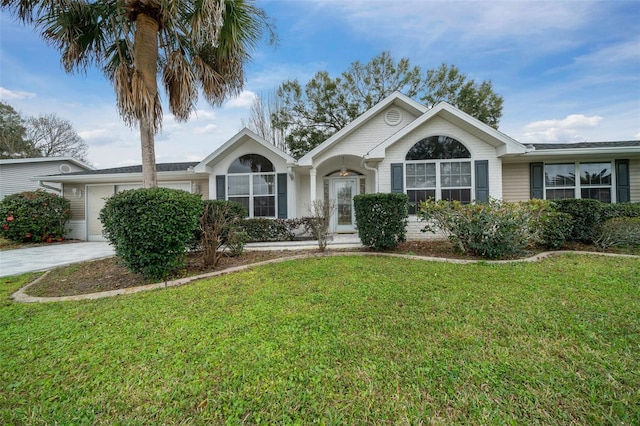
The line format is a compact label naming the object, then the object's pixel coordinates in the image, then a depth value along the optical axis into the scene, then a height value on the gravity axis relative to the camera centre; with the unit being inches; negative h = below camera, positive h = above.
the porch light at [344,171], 438.0 +73.6
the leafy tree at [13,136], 892.0 +300.0
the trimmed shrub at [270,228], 364.5 -18.2
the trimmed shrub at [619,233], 256.1 -24.4
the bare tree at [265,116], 753.6 +293.0
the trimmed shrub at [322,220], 286.8 -6.0
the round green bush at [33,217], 411.5 +5.9
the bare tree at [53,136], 956.0 +323.7
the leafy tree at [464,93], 737.0 +345.4
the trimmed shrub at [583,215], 269.0 -5.6
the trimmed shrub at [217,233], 225.9 -15.1
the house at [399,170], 342.6 +68.7
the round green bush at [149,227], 183.0 -6.8
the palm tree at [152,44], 243.4 +185.0
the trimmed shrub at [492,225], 240.1 -13.5
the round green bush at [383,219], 270.5 -5.8
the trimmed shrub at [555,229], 263.4 -19.3
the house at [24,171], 526.3 +102.9
